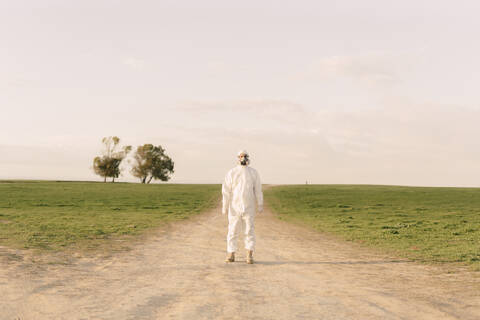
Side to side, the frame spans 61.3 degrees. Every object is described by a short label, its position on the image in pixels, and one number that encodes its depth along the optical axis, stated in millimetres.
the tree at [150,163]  97300
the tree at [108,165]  93938
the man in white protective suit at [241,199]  10297
